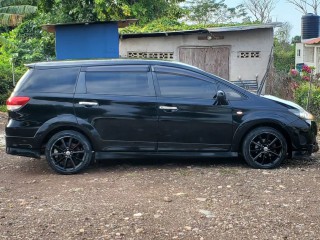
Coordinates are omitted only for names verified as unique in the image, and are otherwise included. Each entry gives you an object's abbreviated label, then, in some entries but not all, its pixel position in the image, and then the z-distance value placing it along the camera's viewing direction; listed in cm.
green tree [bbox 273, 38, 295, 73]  3290
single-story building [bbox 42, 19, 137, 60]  1387
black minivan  686
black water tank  3428
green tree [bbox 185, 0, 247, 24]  4597
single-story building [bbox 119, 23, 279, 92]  1558
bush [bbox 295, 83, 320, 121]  1102
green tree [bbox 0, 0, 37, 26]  1900
